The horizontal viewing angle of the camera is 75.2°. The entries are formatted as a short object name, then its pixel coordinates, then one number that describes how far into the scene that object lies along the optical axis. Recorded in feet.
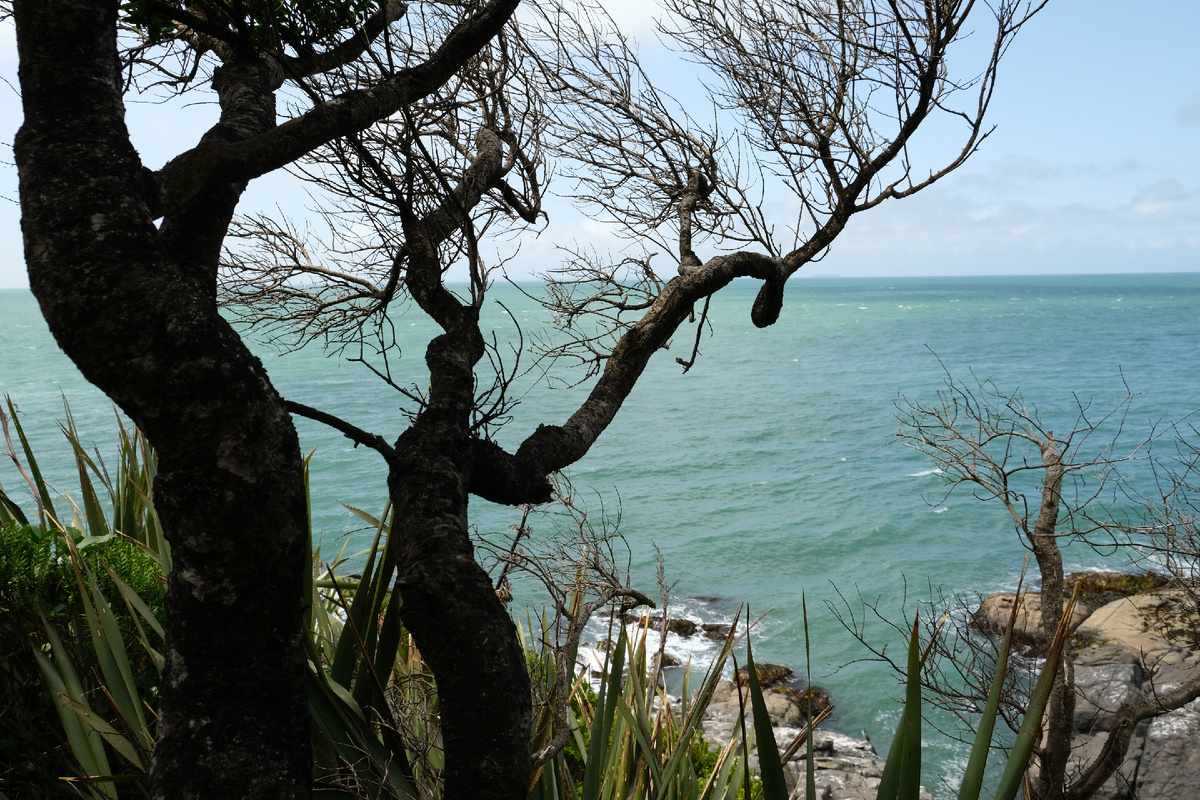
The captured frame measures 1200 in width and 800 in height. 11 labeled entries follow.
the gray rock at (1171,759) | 23.89
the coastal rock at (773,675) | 34.37
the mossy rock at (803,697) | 32.10
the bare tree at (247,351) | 4.44
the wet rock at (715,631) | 38.06
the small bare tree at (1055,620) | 16.03
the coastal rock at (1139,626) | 29.03
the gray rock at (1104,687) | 28.27
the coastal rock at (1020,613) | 34.78
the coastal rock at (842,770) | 23.80
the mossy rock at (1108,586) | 38.83
